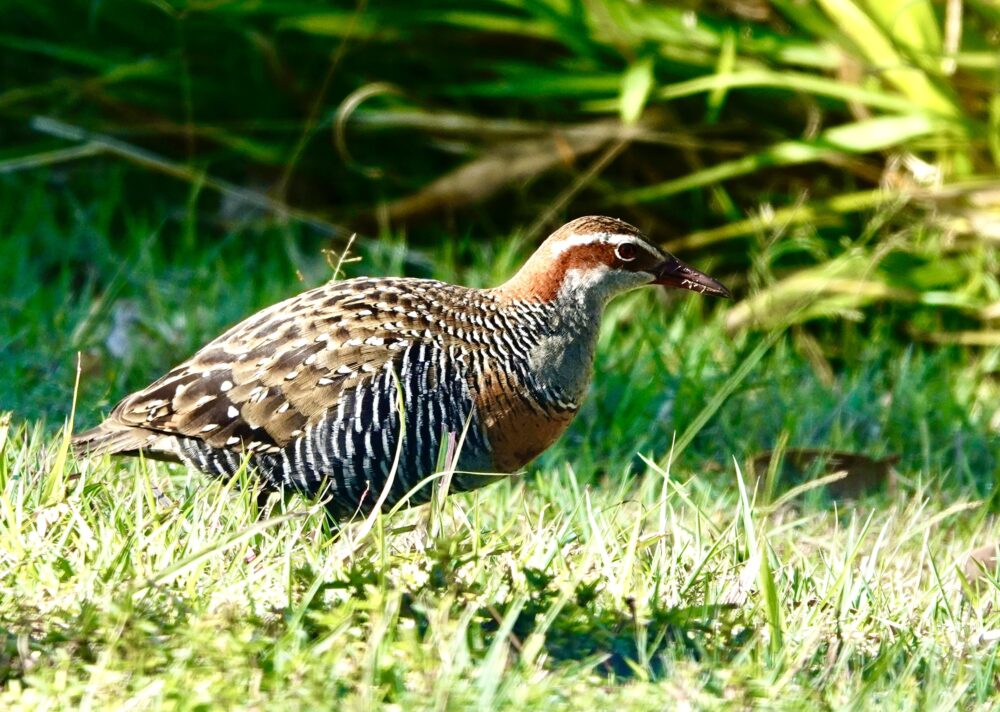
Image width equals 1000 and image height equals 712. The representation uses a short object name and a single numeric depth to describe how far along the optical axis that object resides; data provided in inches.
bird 296.8
